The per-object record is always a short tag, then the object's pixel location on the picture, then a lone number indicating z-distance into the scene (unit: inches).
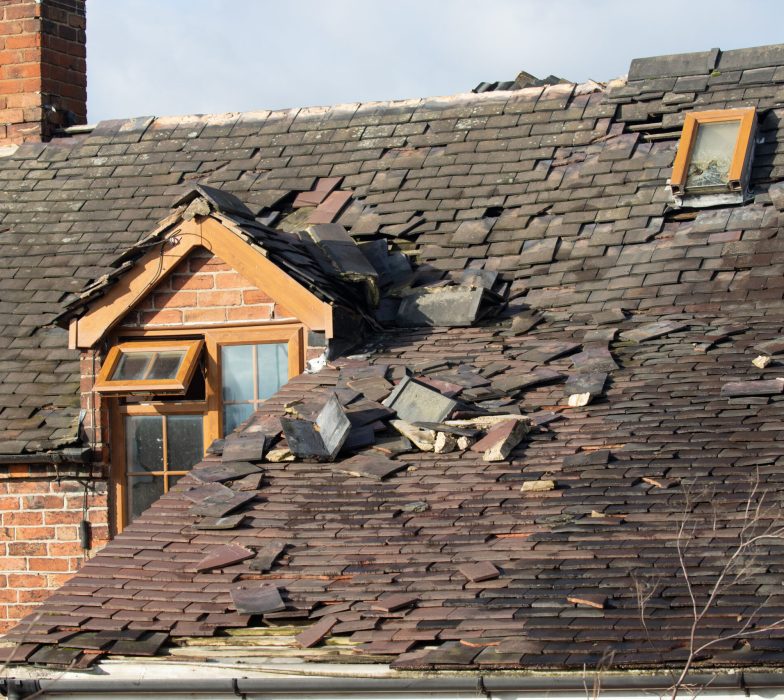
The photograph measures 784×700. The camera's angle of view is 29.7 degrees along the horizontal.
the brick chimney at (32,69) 650.2
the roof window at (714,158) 499.2
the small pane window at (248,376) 480.1
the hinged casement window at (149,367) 473.1
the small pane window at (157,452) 487.5
